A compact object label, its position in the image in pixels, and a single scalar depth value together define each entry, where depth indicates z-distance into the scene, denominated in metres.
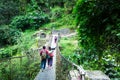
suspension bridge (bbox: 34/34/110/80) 1.78
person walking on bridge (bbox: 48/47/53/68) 4.81
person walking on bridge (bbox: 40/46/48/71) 4.62
